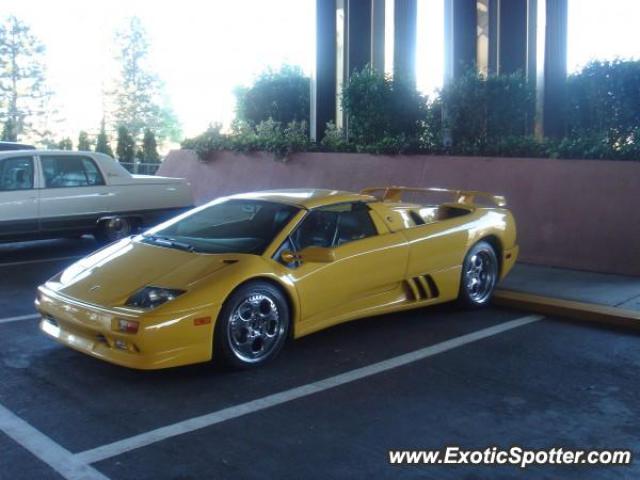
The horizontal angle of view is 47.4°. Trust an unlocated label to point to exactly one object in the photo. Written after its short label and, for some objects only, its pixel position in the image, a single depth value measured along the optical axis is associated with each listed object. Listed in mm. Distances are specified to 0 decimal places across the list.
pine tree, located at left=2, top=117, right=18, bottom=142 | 42594
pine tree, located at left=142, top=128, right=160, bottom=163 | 25156
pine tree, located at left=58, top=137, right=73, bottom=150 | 30986
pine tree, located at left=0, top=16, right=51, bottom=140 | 46438
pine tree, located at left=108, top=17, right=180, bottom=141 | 50156
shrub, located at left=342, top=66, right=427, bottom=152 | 12094
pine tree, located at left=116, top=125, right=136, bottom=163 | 25844
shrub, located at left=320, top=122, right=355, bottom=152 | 12445
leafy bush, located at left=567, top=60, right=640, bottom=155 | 9852
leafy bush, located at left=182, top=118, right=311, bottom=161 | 13039
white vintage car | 9805
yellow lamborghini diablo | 4898
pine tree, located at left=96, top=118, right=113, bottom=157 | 26891
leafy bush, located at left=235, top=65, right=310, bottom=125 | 16375
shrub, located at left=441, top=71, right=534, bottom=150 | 11039
